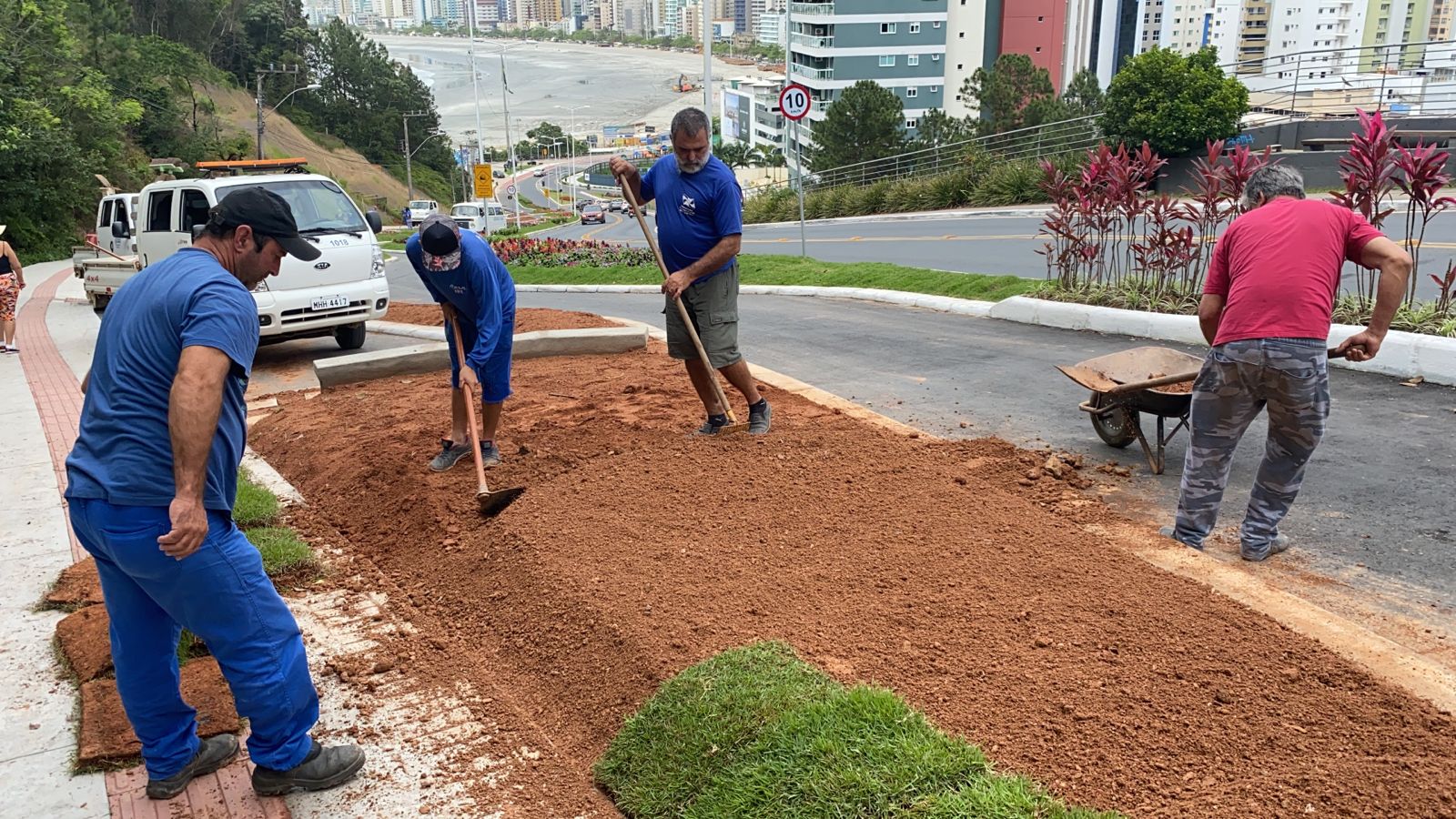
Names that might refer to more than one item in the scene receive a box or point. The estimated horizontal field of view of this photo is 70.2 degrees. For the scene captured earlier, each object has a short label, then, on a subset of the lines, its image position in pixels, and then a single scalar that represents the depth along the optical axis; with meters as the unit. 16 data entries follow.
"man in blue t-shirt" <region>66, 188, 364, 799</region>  2.94
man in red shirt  4.30
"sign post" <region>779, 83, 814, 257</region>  16.64
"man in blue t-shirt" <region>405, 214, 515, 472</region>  5.62
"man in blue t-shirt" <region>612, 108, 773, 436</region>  5.78
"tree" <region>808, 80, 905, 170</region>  46.00
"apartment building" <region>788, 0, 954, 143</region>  99.50
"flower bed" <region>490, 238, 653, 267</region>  20.28
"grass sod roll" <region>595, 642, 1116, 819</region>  2.67
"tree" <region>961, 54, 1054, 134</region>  49.22
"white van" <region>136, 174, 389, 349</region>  10.61
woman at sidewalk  13.08
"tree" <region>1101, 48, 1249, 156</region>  26.48
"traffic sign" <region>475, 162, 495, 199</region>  35.31
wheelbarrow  5.39
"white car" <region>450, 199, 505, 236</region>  46.97
